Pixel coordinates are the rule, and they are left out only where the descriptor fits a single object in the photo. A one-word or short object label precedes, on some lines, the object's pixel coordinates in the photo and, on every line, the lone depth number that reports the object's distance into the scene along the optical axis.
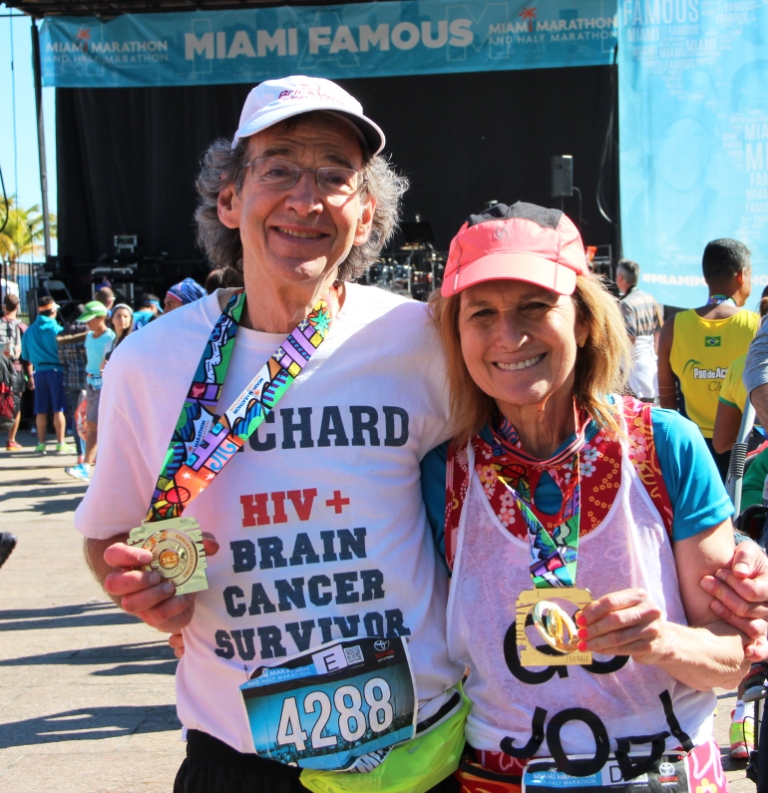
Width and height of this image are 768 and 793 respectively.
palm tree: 36.03
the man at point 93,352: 8.69
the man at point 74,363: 10.95
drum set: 14.05
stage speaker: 12.06
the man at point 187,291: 5.93
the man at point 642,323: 7.01
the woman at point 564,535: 1.70
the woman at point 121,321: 8.20
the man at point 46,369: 11.99
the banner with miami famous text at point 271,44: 12.92
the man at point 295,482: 1.77
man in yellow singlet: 5.23
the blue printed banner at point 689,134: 9.88
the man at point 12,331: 12.09
